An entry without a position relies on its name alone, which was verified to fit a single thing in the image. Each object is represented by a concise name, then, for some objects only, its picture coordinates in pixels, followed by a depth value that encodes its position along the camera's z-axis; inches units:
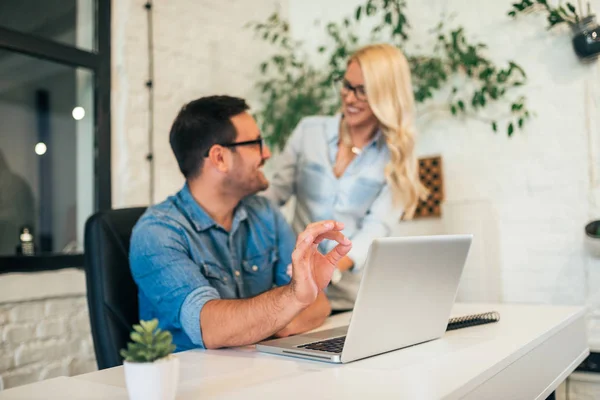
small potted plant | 33.7
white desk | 37.6
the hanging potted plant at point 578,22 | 103.3
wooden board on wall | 124.4
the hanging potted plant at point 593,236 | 102.0
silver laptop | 43.6
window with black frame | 94.9
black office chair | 61.2
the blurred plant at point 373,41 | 116.0
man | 51.7
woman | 93.0
